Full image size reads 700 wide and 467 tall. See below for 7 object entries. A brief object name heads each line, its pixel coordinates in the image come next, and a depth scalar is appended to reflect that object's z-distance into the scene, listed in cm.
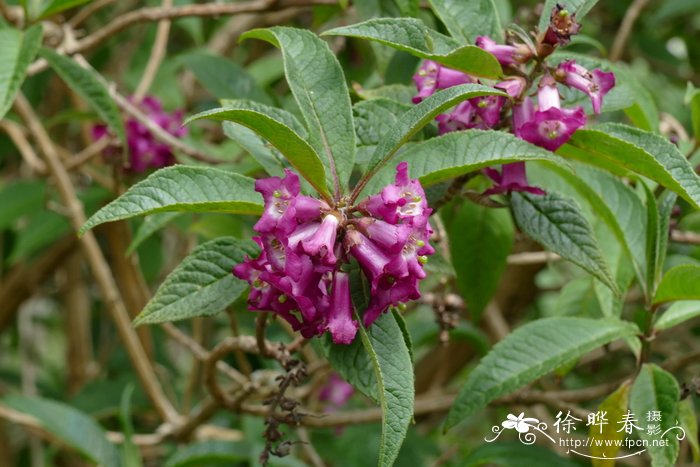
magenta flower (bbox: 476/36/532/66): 86
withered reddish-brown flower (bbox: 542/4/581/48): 84
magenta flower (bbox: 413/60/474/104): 87
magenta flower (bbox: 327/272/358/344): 82
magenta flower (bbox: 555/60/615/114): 86
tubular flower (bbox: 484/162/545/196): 86
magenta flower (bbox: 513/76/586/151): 84
